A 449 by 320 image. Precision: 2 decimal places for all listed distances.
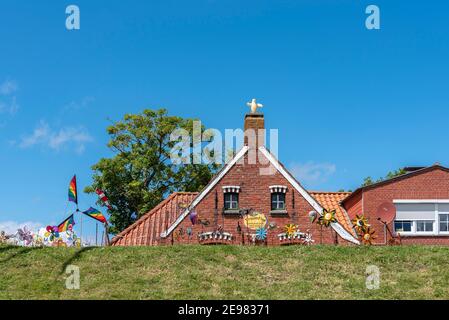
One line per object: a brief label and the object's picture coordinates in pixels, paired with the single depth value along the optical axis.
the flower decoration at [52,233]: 29.64
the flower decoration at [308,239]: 30.52
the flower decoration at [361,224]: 27.61
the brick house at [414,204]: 32.16
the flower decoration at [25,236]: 26.83
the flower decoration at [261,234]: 30.59
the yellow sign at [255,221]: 31.19
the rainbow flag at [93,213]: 28.25
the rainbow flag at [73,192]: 28.12
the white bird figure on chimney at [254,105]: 33.62
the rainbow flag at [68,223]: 29.31
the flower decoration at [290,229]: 30.41
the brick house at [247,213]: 30.86
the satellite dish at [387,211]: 30.20
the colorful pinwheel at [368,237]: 27.17
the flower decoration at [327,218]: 28.73
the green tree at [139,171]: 48.72
